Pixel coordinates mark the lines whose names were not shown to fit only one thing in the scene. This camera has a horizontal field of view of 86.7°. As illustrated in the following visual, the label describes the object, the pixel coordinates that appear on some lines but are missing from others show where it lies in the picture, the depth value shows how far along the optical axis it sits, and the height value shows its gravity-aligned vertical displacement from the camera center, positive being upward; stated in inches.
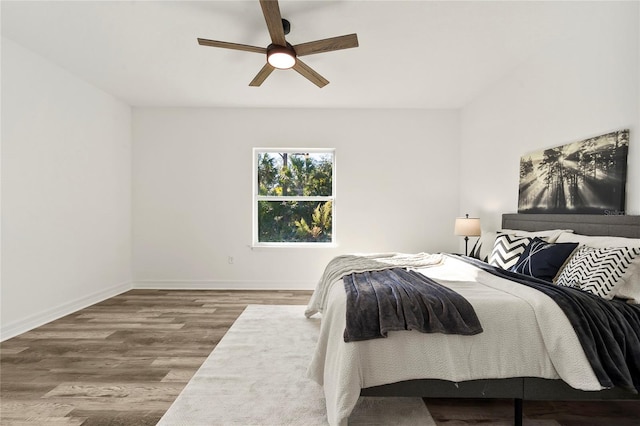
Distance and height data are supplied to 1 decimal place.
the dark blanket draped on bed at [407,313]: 67.6 -22.5
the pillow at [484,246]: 132.3 -16.9
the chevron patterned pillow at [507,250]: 107.0 -14.9
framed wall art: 97.0 +9.3
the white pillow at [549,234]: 106.4 -9.6
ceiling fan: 93.0 +47.9
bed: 66.2 -31.5
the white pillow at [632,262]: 74.3 -12.2
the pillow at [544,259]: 91.3 -15.3
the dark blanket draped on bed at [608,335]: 64.4 -25.3
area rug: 73.8 -47.4
